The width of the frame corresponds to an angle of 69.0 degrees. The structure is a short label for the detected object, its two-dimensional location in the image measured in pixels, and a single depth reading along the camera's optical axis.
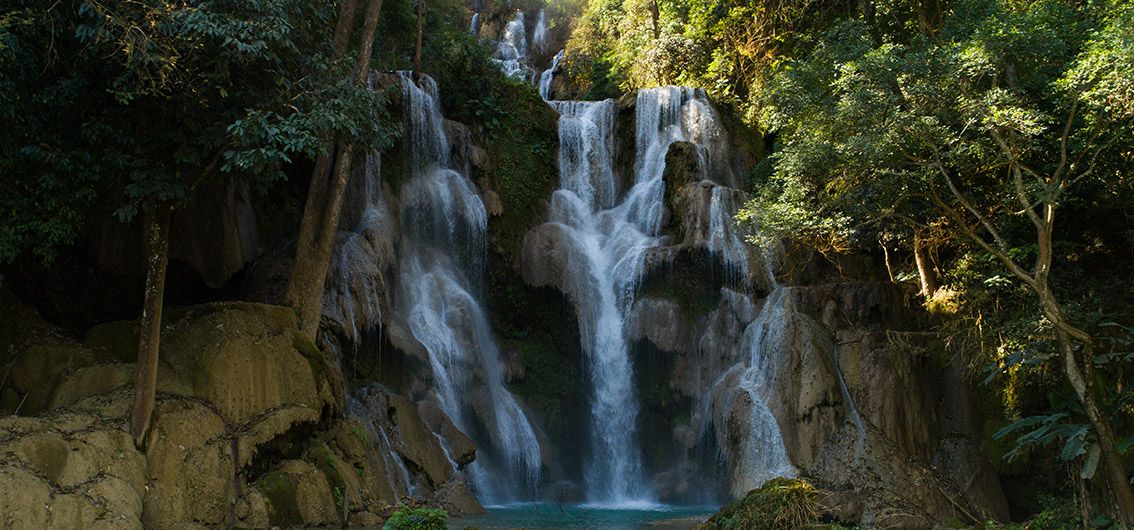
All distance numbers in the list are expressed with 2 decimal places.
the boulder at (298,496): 11.83
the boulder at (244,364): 12.12
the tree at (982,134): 12.18
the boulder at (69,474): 9.35
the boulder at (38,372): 11.58
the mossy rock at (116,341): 12.35
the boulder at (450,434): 16.45
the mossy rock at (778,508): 9.77
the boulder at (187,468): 10.80
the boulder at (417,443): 15.48
